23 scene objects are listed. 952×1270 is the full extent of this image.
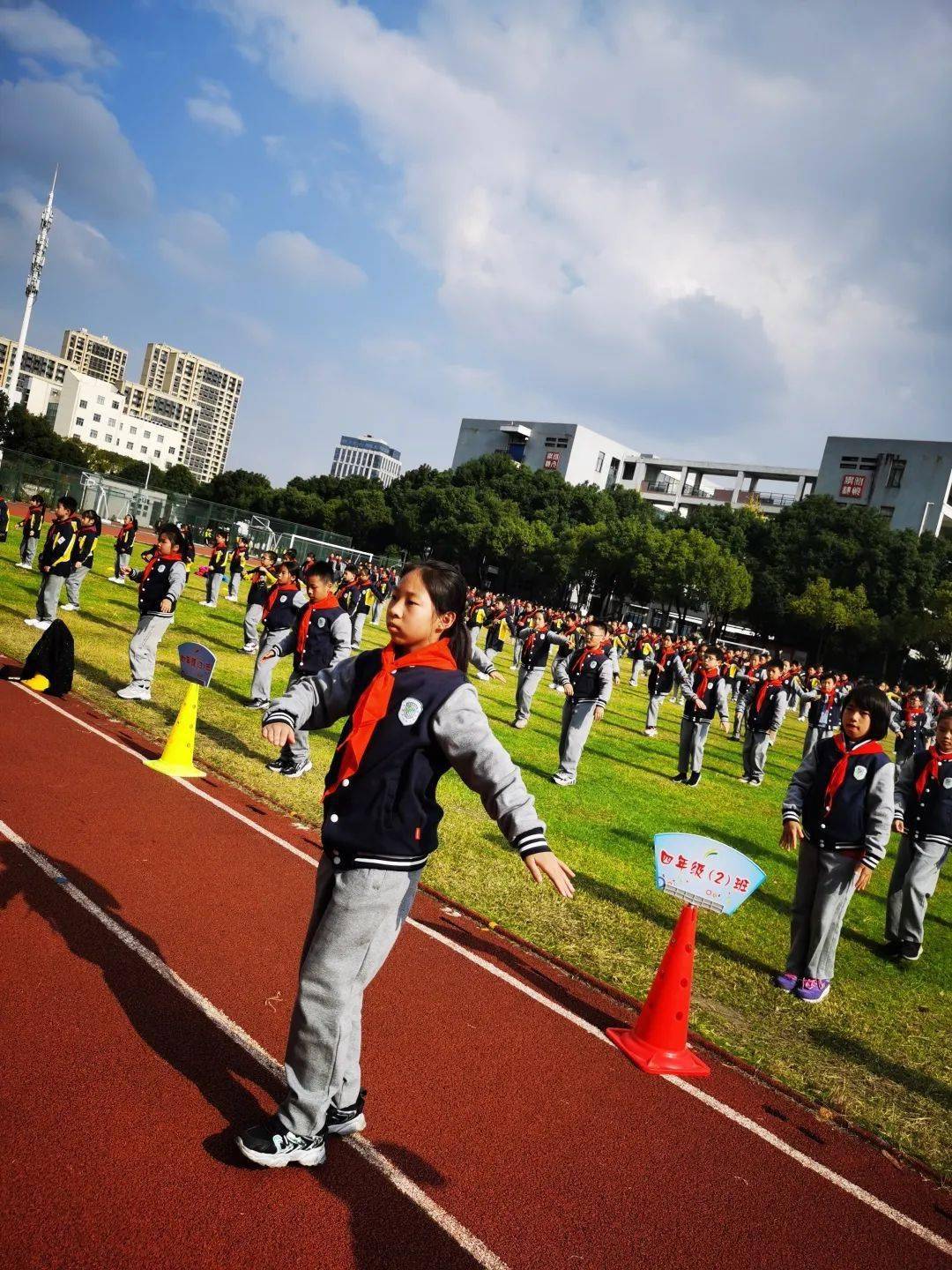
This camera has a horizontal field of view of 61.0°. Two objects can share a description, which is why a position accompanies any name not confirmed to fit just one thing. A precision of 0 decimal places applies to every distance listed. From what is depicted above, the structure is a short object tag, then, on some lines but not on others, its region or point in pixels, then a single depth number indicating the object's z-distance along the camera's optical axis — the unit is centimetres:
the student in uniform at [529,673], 1499
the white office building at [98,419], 12925
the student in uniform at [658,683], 1833
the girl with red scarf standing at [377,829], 307
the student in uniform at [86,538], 1392
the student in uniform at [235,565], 2720
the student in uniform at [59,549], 1311
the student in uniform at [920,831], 710
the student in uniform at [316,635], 894
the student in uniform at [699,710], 1304
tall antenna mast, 8338
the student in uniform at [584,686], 1098
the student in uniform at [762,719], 1412
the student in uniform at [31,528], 2150
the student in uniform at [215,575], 2488
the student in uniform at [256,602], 1752
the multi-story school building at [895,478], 7131
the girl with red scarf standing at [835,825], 576
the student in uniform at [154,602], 1052
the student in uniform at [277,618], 1152
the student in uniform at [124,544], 2370
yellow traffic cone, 827
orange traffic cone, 470
